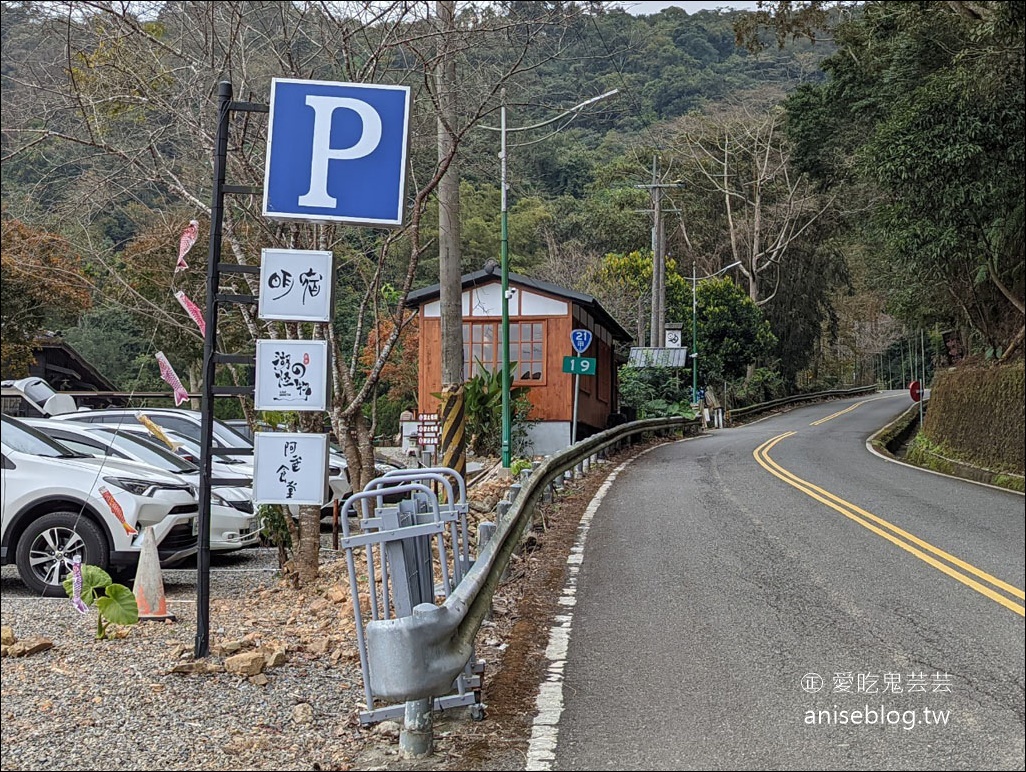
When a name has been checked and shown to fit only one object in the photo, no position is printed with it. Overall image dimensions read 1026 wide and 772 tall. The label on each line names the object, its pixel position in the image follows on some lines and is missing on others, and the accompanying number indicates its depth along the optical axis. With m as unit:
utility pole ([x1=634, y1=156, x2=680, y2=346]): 37.44
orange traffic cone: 7.43
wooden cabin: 26.55
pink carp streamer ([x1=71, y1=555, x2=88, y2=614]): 7.20
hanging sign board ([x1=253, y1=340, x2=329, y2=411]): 5.95
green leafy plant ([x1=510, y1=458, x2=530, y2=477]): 16.34
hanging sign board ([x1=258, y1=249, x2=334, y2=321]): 6.02
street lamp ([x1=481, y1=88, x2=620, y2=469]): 18.83
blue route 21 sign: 22.28
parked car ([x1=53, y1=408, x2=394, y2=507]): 13.78
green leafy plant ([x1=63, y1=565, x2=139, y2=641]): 6.79
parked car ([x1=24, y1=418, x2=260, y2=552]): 10.30
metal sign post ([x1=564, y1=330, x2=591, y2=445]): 22.28
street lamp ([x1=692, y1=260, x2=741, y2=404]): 44.75
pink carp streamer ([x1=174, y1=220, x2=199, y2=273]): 6.88
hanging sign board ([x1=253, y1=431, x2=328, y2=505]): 5.93
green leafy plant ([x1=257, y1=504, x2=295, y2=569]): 10.05
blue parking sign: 5.95
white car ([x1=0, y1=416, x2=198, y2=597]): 8.48
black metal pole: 6.25
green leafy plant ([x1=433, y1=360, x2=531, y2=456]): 22.47
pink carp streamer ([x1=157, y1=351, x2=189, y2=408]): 7.19
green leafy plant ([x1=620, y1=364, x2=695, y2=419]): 36.91
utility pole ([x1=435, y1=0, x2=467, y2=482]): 13.67
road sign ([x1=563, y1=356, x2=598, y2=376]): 20.38
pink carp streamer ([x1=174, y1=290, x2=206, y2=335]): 6.86
